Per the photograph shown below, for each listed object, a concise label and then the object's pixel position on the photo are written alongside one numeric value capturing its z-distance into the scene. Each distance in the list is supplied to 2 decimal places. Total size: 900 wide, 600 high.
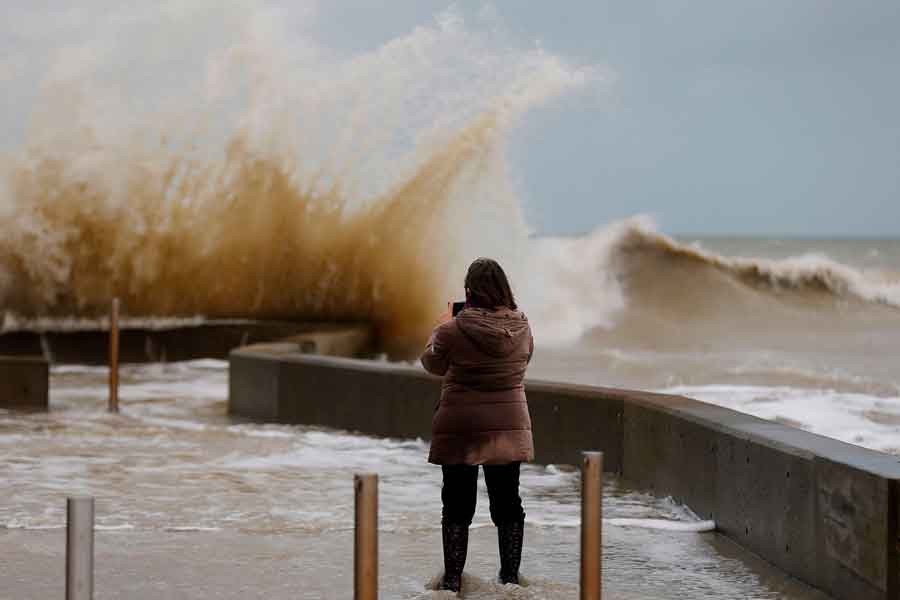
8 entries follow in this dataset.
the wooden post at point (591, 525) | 8.25
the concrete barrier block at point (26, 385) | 27.15
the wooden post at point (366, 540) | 7.58
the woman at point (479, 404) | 11.44
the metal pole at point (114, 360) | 26.11
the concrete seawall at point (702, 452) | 10.68
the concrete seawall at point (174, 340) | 36.73
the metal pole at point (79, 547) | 7.11
